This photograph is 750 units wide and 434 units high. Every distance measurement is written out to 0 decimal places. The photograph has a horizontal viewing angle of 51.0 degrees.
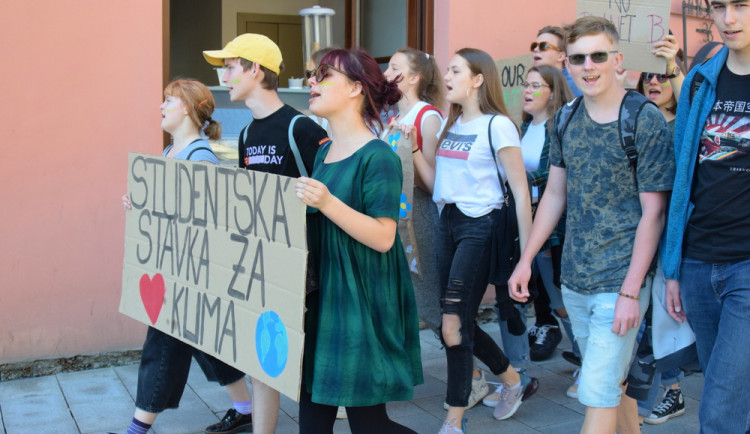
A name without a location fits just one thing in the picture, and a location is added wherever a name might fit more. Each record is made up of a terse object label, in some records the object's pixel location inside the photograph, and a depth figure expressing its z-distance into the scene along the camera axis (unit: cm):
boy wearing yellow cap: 357
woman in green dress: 268
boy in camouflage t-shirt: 295
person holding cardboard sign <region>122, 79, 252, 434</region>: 364
